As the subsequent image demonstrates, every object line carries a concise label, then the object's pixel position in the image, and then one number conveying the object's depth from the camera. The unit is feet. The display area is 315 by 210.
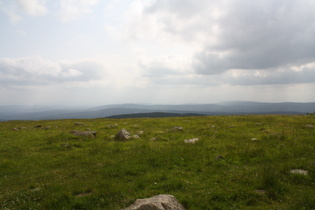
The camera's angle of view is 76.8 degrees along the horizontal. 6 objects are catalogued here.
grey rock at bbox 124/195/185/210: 24.75
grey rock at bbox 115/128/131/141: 76.18
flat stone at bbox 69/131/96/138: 83.28
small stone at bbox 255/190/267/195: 31.43
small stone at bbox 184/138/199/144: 66.60
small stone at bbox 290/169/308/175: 36.38
